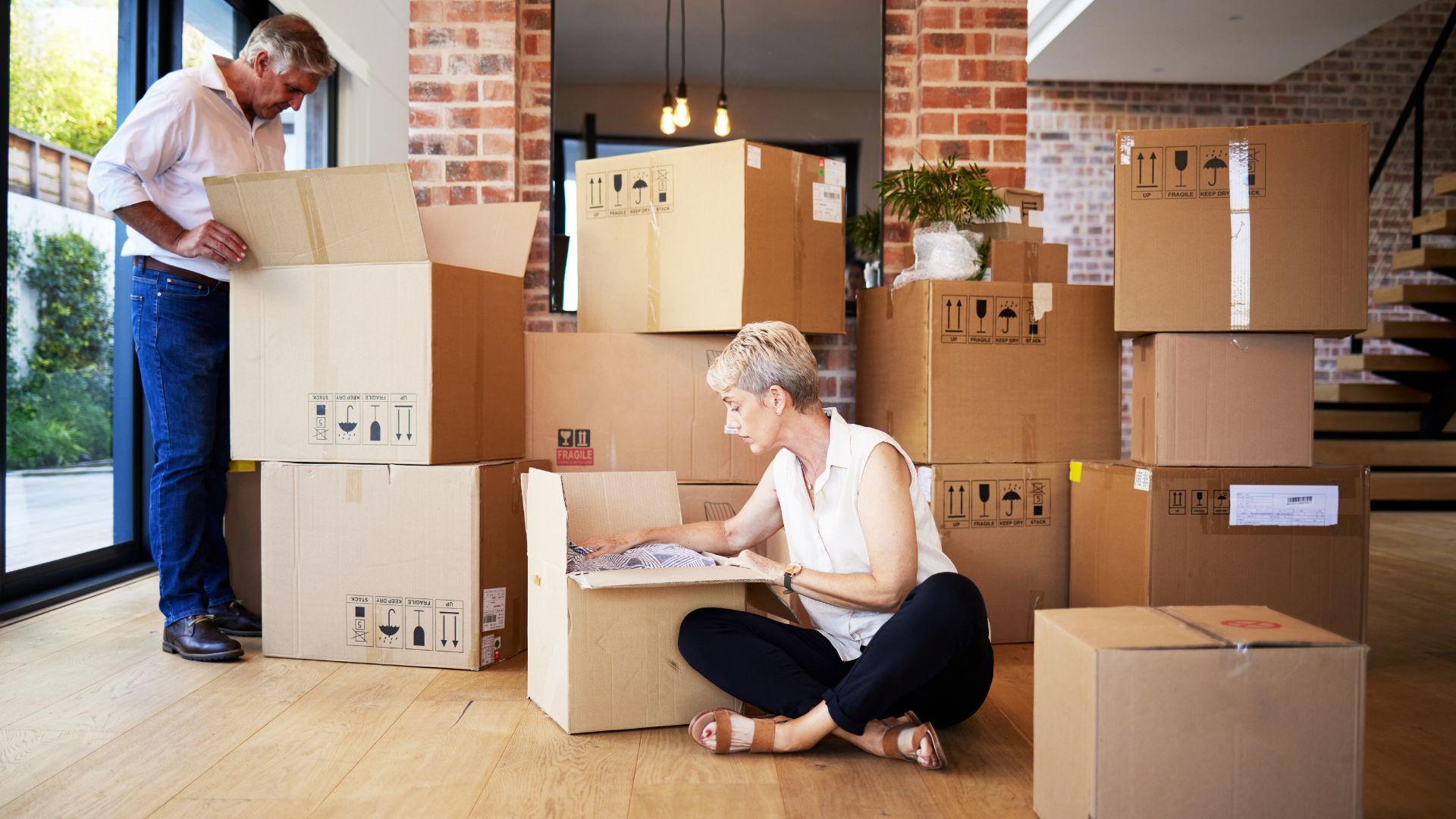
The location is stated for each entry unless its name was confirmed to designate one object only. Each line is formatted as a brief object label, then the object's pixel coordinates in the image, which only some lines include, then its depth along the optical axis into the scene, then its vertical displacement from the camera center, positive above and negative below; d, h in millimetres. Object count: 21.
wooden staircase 5508 -51
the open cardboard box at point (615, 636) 1831 -449
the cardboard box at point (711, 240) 2486 +396
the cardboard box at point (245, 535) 2578 -366
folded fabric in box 1932 -322
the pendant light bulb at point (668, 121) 3180 +863
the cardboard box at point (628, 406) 2670 -32
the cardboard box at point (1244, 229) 2197 +369
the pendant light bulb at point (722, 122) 3195 +863
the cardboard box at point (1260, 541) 2262 -323
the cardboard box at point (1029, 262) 2738 +370
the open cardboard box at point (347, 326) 2217 +152
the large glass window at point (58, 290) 2857 +308
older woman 1649 -359
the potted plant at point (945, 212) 2641 +501
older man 2264 +257
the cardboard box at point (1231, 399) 2277 -3
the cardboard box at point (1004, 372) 2543 +60
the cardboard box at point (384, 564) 2268 -389
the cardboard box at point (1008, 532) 2553 -349
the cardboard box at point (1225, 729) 1270 -418
